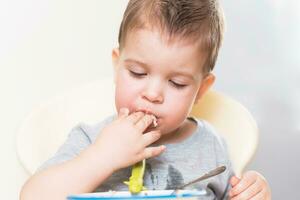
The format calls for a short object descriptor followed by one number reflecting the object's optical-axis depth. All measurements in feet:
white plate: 2.27
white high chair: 3.40
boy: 2.83
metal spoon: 2.73
